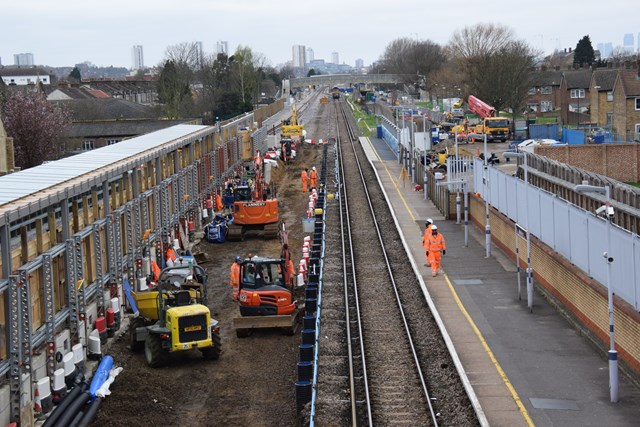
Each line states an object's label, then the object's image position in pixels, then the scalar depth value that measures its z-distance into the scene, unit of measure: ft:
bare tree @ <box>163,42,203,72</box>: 446.85
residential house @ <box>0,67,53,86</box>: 597.52
